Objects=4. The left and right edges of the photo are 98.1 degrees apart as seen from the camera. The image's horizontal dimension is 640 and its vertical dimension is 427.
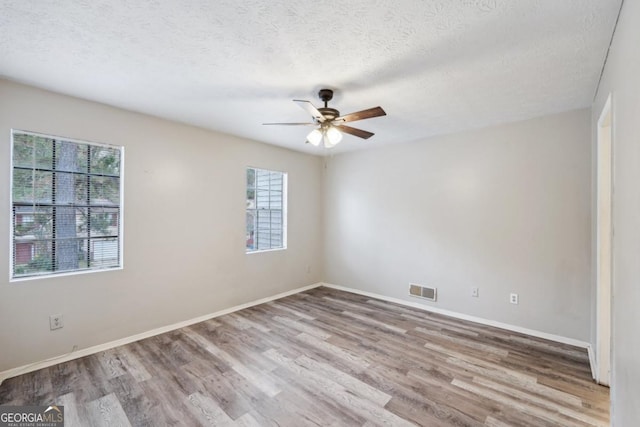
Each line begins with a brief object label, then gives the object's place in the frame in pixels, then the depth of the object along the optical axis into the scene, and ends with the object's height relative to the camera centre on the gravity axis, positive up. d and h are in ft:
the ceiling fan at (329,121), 7.59 +2.73
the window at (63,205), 8.05 +0.23
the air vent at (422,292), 13.01 -3.70
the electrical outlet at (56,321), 8.34 -3.29
